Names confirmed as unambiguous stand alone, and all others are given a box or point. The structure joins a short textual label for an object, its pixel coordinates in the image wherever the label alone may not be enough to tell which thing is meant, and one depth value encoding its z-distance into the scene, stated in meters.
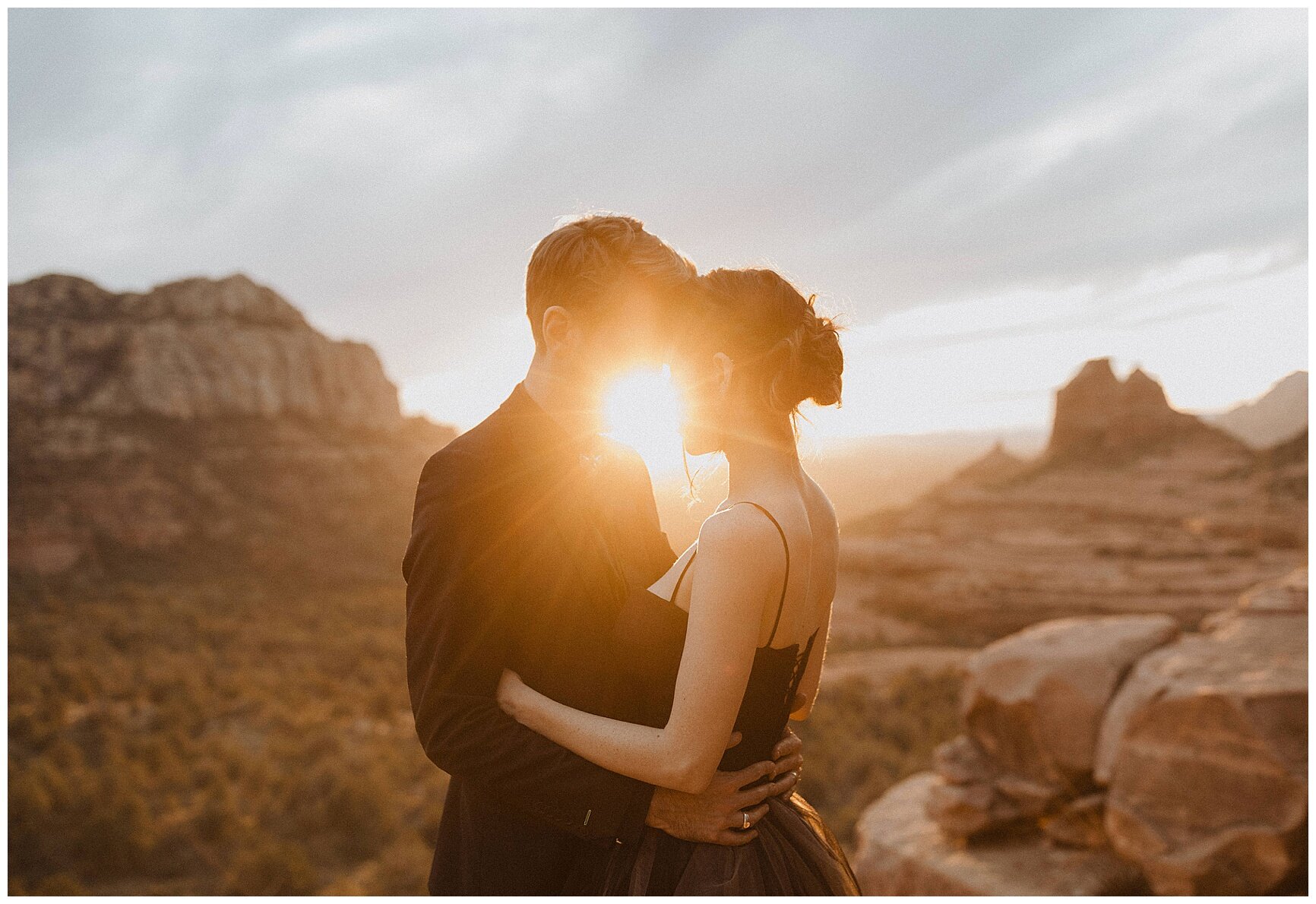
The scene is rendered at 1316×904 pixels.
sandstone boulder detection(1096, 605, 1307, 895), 5.45
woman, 1.67
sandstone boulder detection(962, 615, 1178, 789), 6.93
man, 1.80
